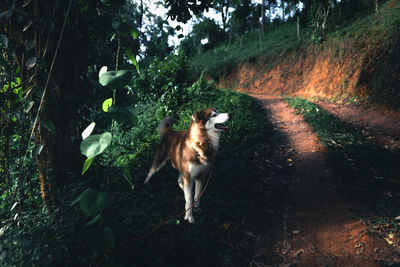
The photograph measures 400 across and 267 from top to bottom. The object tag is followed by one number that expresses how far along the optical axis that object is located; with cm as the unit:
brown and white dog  341
